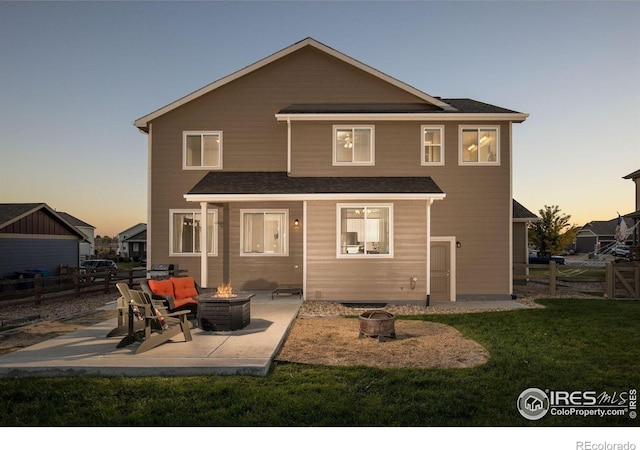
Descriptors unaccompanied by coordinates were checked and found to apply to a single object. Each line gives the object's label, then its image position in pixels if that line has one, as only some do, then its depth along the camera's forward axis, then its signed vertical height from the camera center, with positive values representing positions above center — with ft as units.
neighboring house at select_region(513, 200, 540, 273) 59.20 -1.10
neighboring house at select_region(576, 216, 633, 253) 199.32 -2.59
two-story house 40.83 +5.39
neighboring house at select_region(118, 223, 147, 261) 162.24 -5.60
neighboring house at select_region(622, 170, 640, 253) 66.49 +3.30
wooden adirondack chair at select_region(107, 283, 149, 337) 23.52 -5.75
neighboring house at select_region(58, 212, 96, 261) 141.14 -0.72
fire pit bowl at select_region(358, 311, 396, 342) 25.55 -6.53
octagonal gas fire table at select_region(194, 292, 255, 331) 25.91 -5.74
